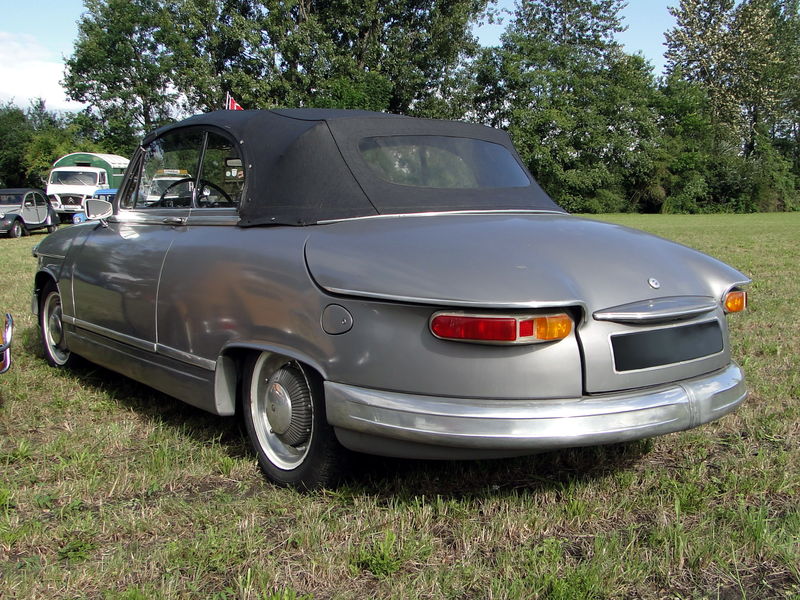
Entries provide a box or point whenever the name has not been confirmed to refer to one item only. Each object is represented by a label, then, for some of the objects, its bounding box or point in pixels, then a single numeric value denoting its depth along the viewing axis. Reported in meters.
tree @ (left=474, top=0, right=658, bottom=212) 38.22
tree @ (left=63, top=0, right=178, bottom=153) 42.81
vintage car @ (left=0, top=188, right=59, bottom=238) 20.33
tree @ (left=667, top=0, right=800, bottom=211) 42.16
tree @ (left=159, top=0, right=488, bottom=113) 32.06
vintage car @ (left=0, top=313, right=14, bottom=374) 3.60
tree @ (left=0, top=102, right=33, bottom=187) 45.03
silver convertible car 2.38
